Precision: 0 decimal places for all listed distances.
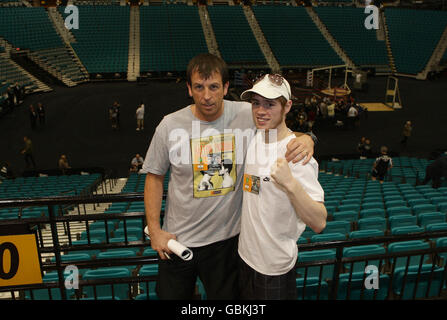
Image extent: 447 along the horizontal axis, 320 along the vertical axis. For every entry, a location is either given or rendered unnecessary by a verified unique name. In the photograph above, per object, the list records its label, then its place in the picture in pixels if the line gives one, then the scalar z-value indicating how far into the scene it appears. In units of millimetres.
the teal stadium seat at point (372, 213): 6419
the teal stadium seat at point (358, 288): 3756
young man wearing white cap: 1998
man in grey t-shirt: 2236
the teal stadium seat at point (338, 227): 5524
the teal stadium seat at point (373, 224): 5680
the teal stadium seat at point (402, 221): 5738
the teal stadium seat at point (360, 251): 4320
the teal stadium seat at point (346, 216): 6293
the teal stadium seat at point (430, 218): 5879
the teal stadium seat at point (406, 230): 4957
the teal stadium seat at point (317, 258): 4223
